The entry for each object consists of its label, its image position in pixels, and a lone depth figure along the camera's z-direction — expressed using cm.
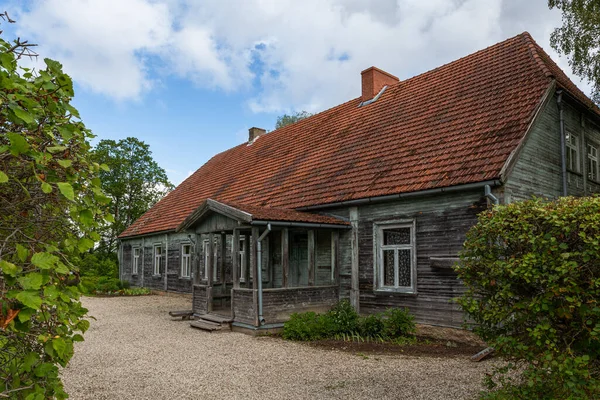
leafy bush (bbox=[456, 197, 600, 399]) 399
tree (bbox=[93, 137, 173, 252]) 3584
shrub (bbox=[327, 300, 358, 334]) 1012
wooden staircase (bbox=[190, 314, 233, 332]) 1089
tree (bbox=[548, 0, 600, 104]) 1266
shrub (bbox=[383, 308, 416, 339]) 961
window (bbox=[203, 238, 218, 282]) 1747
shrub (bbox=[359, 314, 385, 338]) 984
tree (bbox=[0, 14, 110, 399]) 208
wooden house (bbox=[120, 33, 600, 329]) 966
